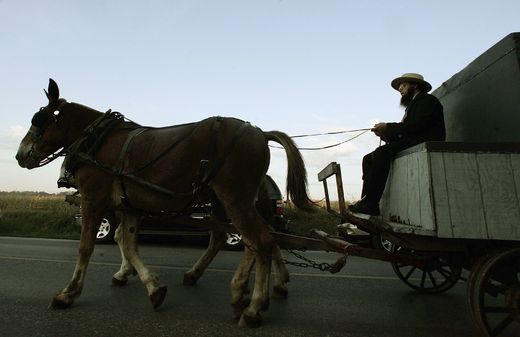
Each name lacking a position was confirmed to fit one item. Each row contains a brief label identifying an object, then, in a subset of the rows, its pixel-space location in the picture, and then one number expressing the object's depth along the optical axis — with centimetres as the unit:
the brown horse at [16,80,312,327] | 407
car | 899
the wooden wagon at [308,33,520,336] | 322
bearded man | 407
